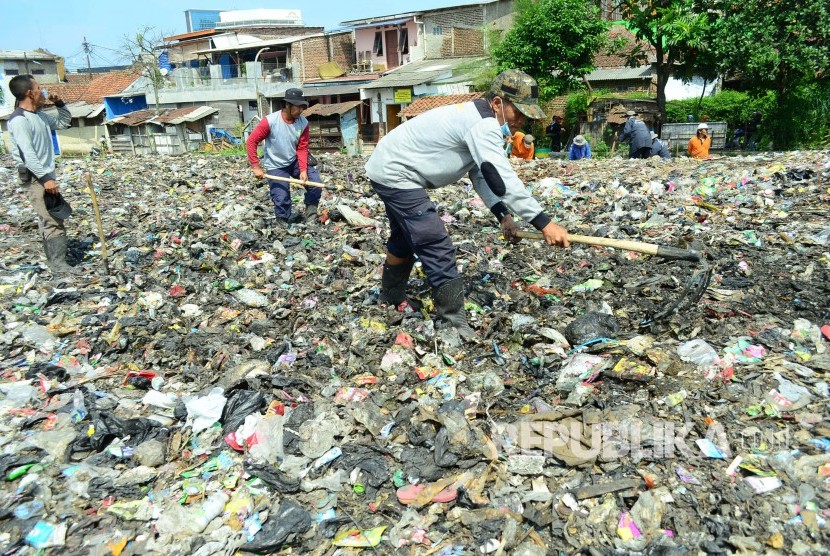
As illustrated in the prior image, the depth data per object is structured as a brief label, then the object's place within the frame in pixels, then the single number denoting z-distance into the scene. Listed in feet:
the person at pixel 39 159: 17.31
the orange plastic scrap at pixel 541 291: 15.05
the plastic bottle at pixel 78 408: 10.71
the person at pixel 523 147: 42.35
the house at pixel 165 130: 104.17
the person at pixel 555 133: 63.52
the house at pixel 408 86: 84.23
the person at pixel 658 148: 39.14
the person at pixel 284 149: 21.74
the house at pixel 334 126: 92.12
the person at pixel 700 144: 38.04
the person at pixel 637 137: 38.93
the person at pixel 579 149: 42.47
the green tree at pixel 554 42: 65.21
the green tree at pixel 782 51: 48.16
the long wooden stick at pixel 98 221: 18.66
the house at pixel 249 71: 106.83
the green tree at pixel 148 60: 118.80
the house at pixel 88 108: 119.55
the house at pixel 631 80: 85.15
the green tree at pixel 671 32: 51.21
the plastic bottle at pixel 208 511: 8.25
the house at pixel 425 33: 95.30
